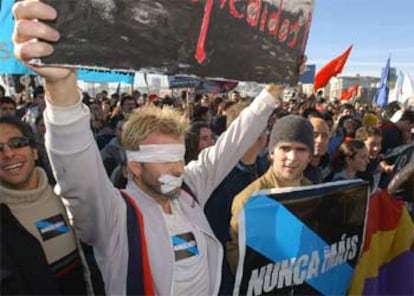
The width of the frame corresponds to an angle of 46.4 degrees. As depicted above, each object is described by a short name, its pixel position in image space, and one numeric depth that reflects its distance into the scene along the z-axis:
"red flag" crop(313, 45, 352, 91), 9.38
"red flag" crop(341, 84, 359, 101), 19.69
